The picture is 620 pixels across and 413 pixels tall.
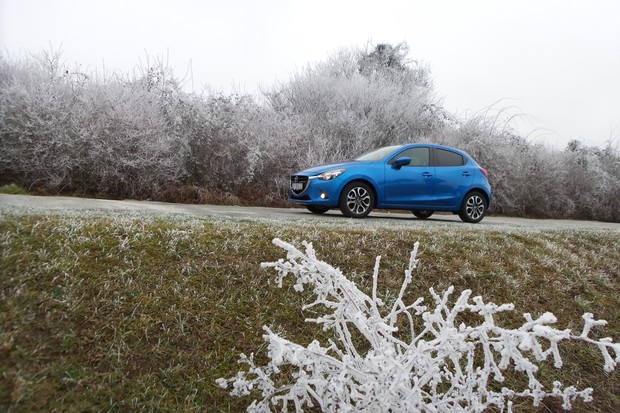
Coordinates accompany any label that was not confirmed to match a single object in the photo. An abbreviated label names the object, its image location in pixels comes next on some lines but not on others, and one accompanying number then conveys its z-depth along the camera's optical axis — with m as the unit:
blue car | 9.19
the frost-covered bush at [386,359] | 1.94
